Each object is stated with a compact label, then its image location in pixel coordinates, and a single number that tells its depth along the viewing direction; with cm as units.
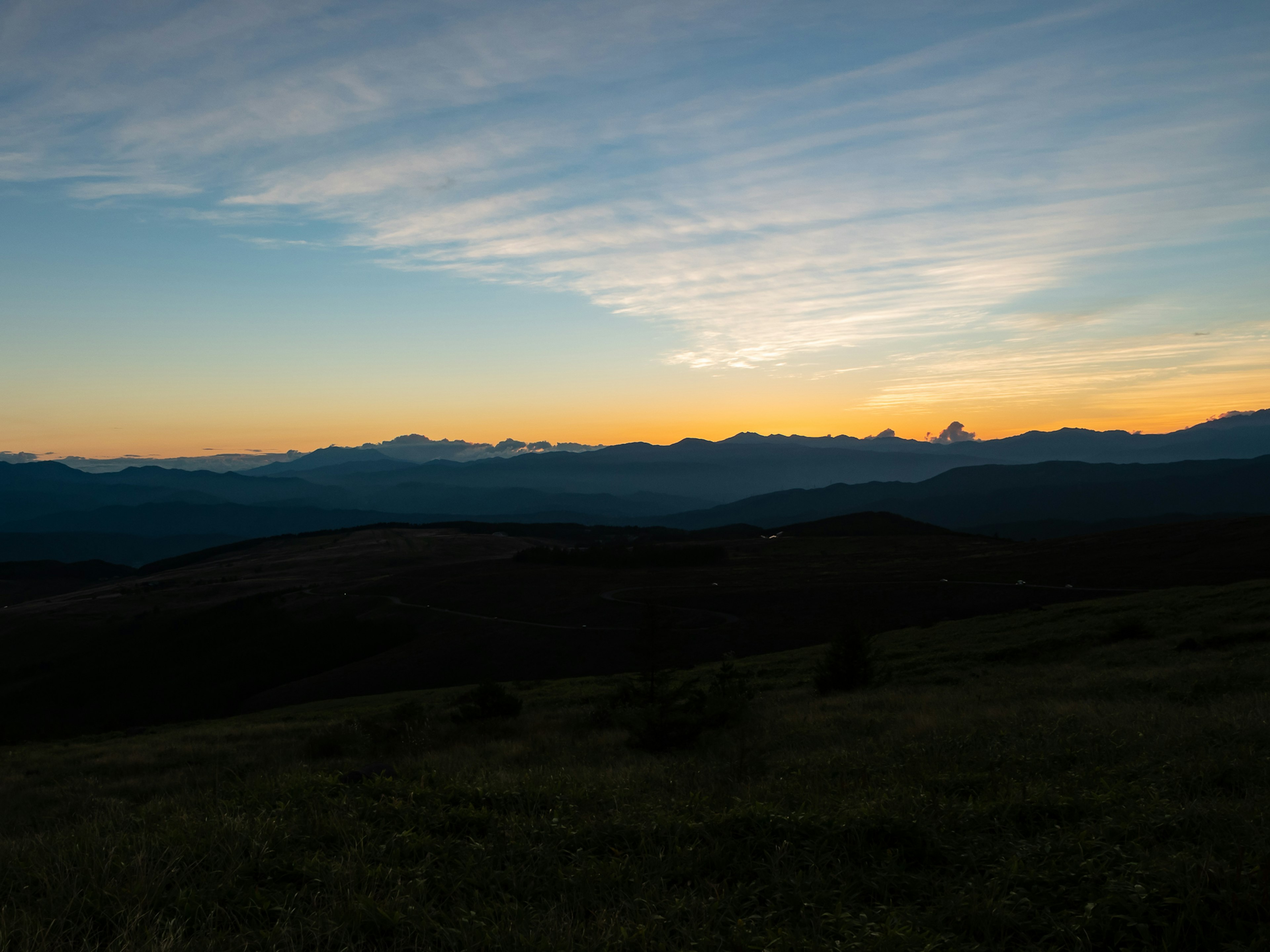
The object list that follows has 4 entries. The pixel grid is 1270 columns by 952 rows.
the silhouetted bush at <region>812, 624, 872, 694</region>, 2533
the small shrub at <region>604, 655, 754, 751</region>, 1638
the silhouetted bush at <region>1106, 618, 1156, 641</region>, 3045
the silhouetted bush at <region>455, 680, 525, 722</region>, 2458
